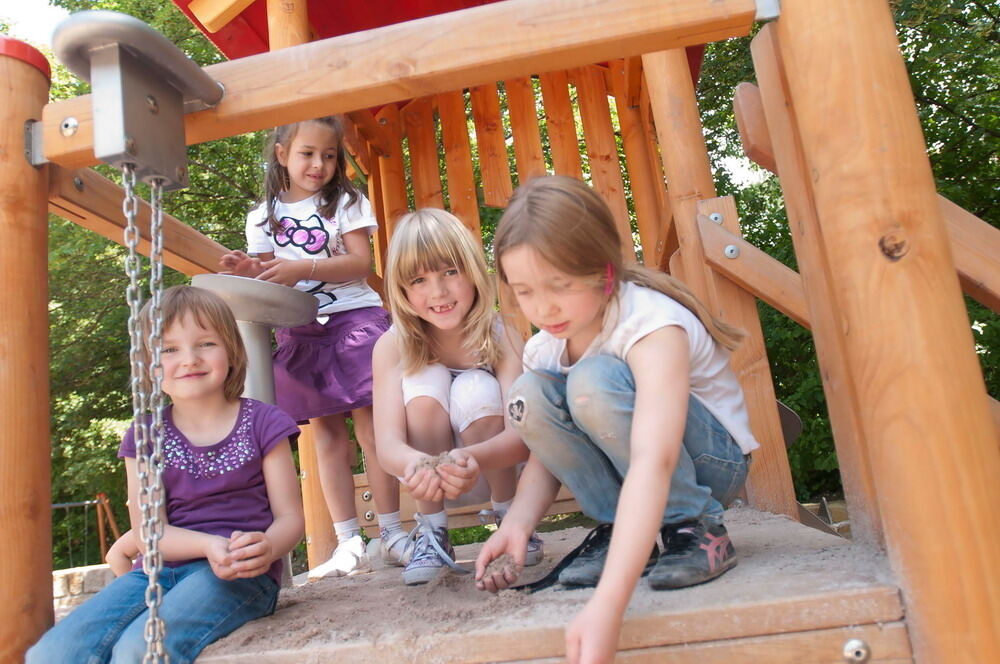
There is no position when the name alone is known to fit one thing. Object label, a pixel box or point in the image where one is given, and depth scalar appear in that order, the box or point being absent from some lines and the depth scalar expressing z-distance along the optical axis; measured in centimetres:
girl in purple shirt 152
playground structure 127
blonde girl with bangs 204
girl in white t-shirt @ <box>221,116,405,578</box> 269
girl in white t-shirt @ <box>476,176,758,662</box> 145
